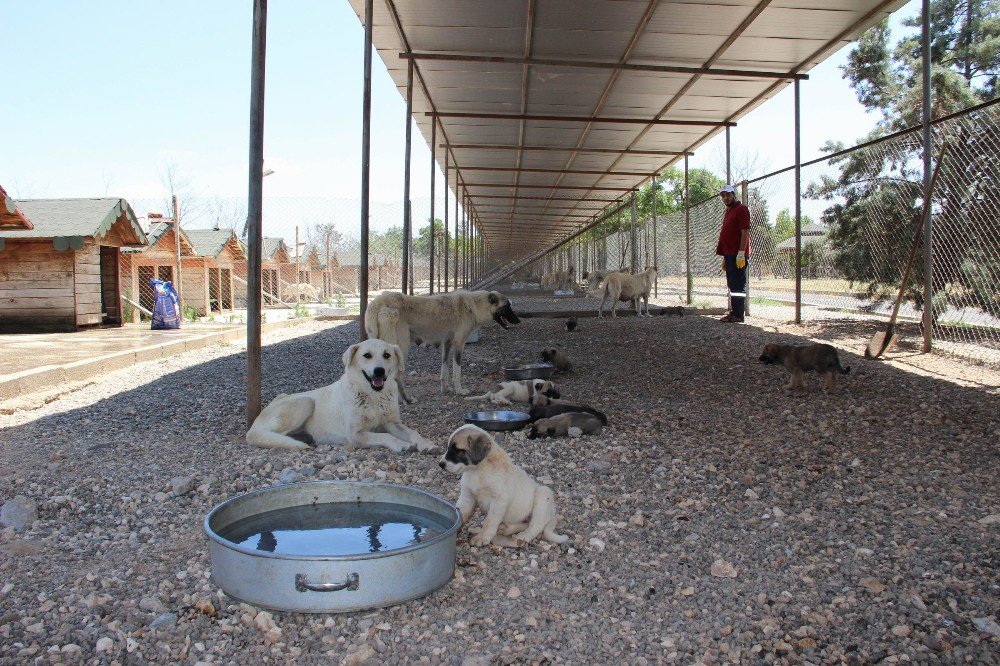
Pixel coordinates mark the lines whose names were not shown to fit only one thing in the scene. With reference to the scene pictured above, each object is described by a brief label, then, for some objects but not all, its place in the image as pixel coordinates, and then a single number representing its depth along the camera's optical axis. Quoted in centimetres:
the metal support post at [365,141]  810
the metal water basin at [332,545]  258
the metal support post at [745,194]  1444
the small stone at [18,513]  357
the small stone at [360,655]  242
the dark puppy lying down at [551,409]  550
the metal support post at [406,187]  1126
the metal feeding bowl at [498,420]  545
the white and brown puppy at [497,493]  332
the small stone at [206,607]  270
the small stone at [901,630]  257
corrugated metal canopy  920
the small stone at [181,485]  398
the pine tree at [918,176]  1065
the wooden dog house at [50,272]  1400
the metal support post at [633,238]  2058
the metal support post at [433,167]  1384
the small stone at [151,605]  273
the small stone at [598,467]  444
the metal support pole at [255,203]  525
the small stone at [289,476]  416
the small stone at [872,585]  289
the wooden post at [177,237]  1579
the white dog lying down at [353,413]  481
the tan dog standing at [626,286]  1573
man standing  1260
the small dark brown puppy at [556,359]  828
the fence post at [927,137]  836
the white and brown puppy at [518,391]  651
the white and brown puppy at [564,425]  520
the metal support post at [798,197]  1206
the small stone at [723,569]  307
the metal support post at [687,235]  1741
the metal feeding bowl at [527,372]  745
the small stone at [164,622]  260
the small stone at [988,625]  257
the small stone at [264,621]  259
